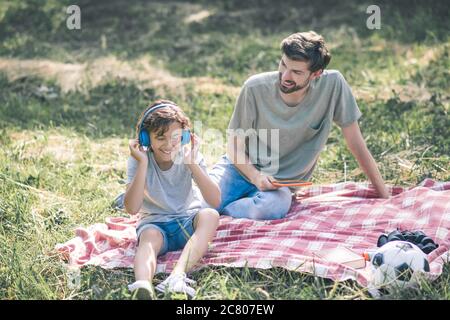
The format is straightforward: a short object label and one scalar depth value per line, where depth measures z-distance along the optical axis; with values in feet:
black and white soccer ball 20.07
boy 22.36
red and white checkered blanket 22.25
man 26.61
